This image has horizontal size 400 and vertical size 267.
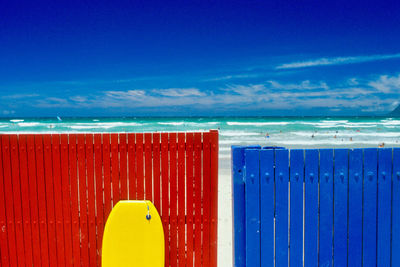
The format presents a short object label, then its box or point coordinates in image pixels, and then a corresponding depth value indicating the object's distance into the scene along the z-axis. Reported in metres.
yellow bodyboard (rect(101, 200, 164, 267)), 3.41
